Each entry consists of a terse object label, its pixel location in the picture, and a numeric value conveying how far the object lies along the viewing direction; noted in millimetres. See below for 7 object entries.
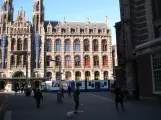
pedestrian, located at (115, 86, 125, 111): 13572
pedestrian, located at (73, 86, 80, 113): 12928
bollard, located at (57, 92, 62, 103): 20439
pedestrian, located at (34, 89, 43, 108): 16112
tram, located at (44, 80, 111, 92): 45500
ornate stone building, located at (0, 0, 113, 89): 55719
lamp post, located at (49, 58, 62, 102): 20481
